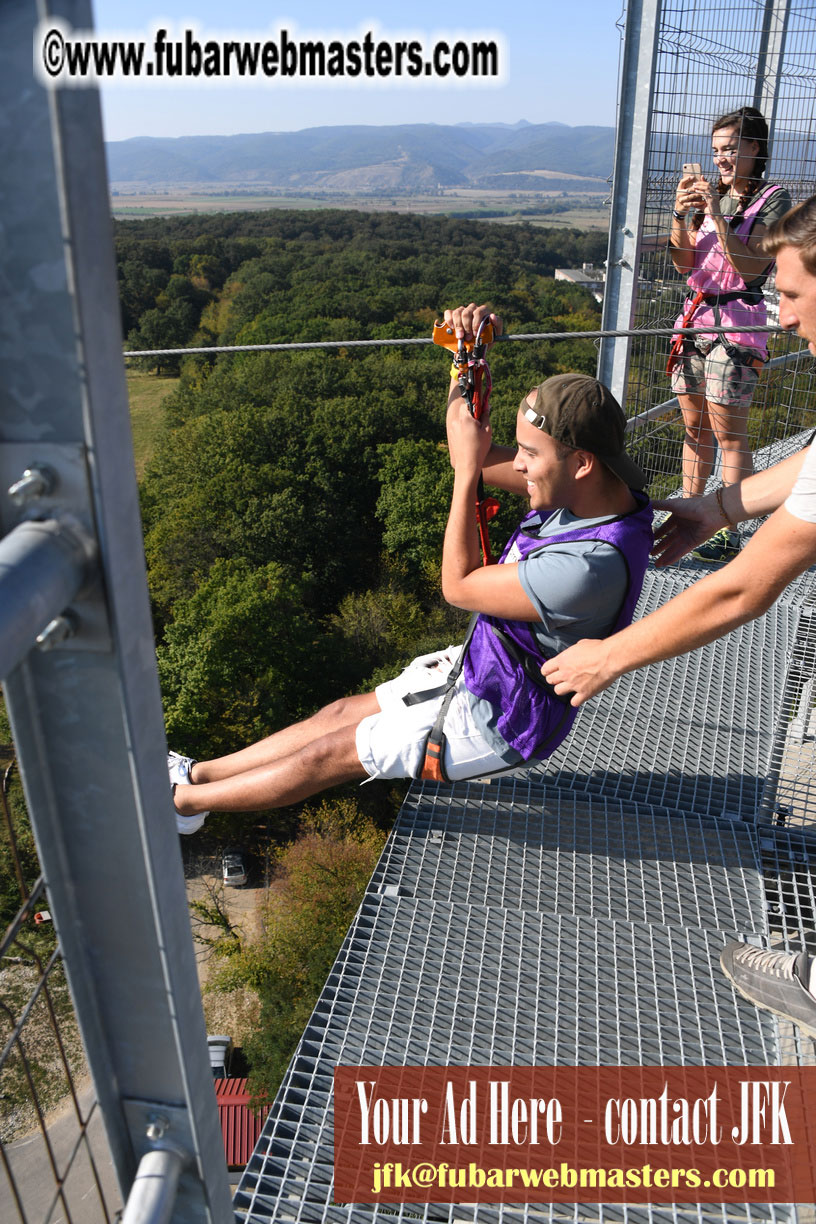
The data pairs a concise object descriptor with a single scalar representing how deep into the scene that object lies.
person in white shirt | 2.09
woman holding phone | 4.92
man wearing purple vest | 2.83
